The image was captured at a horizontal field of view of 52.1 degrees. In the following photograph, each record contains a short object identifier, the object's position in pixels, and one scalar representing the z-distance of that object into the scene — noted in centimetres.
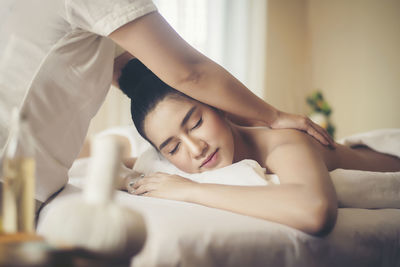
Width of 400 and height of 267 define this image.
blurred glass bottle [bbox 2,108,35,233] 59
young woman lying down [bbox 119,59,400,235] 93
